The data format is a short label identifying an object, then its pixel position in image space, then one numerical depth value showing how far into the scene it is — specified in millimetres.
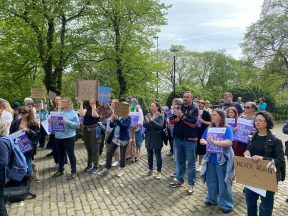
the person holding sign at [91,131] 6116
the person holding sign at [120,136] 5929
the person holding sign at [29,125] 5185
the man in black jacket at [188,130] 4886
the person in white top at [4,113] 5773
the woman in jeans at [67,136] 5913
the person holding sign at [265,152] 3174
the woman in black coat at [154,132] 5721
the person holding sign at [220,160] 4149
